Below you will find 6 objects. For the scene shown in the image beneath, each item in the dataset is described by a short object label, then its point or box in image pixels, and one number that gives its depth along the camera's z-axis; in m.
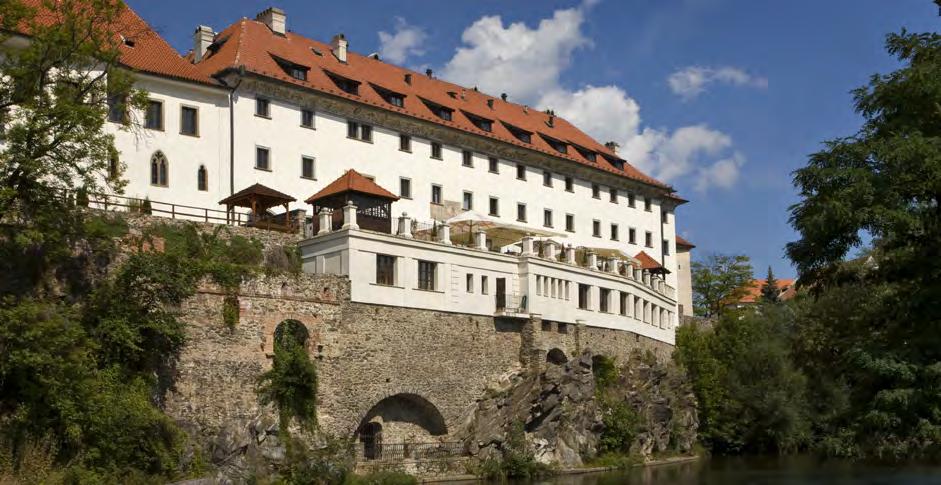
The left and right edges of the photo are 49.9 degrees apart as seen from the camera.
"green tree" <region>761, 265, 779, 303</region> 81.75
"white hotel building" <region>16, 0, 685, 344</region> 42.25
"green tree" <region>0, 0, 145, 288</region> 28.88
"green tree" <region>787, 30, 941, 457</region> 16.22
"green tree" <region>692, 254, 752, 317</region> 86.06
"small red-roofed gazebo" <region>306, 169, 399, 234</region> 42.22
